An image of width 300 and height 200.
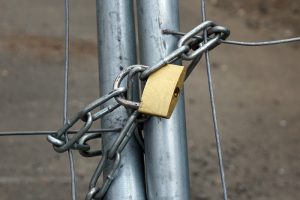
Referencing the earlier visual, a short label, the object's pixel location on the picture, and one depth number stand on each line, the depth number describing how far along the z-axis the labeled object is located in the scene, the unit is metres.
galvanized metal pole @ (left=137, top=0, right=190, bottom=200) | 1.05
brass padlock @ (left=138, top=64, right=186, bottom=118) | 1.02
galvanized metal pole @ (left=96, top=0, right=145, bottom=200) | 1.08
